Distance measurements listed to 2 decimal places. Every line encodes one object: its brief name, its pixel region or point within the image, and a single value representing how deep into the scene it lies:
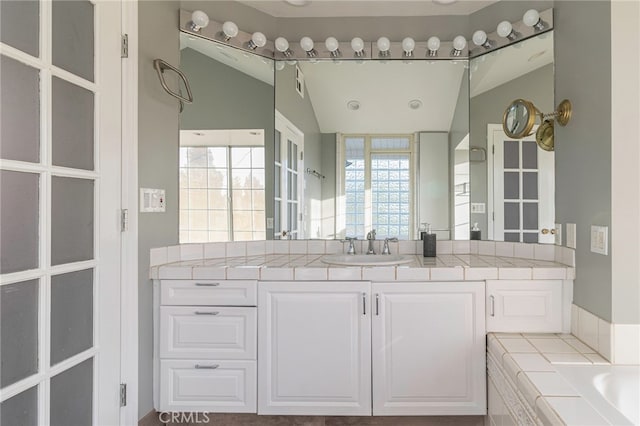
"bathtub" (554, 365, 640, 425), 1.07
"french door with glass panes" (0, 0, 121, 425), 1.15
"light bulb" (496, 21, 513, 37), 2.00
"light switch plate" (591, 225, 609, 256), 1.37
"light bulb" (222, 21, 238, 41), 2.03
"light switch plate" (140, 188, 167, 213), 1.70
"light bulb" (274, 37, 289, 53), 2.18
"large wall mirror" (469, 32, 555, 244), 1.91
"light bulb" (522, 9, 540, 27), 1.88
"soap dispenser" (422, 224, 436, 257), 2.13
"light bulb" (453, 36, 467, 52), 2.15
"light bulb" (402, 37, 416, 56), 2.16
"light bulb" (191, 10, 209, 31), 1.94
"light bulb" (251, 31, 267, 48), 2.13
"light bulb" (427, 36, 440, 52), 2.16
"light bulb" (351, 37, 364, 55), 2.18
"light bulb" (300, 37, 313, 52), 2.19
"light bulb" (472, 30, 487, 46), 2.10
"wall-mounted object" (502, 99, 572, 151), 1.67
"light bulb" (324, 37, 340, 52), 2.19
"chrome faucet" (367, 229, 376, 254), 2.20
